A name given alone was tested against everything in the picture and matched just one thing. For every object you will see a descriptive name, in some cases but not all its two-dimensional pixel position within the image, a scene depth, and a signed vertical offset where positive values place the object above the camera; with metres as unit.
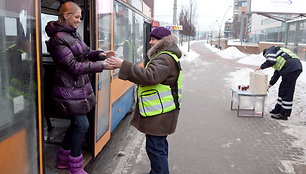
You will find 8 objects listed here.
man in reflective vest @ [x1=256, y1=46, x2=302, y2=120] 5.16 -0.29
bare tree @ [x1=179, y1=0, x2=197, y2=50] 30.65 +5.10
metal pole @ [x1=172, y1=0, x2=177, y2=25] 16.64 +3.10
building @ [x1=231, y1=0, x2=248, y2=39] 54.57 +6.83
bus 1.63 -0.25
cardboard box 5.34 -0.60
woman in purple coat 2.32 -0.17
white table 5.35 -0.85
